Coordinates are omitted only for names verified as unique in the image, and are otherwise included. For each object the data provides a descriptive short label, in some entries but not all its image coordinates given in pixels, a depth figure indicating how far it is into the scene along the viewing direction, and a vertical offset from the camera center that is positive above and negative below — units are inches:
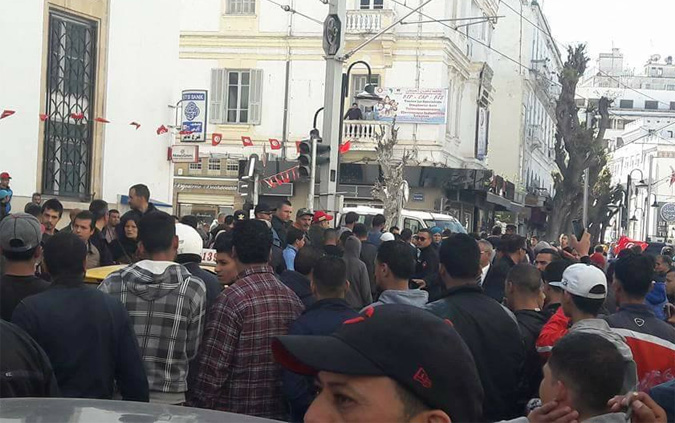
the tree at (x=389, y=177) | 1088.8 -12.5
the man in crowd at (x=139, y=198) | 408.5 -18.7
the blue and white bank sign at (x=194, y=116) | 868.0 +38.0
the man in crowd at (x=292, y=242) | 399.2 -34.5
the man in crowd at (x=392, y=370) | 86.7 -18.4
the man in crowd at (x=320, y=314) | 214.5 -35.2
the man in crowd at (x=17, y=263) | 214.4 -25.9
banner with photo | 1318.9 +87.2
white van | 946.1 -51.4
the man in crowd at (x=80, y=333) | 188.4 -35.8
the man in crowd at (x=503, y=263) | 379.4 -38.3
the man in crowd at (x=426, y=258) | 485.4 -46.5
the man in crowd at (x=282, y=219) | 480.1 -29.4
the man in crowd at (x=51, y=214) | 391.2 -26.3
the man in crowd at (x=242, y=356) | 213.9 -43.7
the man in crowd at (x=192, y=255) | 248.1 -27.2
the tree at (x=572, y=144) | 1740.9 +58.9
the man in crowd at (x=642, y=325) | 198.8 -33.7
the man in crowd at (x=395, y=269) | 264.8 -28.9
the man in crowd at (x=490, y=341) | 217.6 -38.4
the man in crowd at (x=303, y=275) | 279.1 -34.1
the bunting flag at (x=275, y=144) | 1350.9 +24.0
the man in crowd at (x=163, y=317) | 211.2 -35.6
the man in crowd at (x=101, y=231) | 375.2 -31.8
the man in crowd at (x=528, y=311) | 227.0 -35.9
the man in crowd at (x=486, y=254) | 458.9 -40.2
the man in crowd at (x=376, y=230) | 576.0 -40.5
